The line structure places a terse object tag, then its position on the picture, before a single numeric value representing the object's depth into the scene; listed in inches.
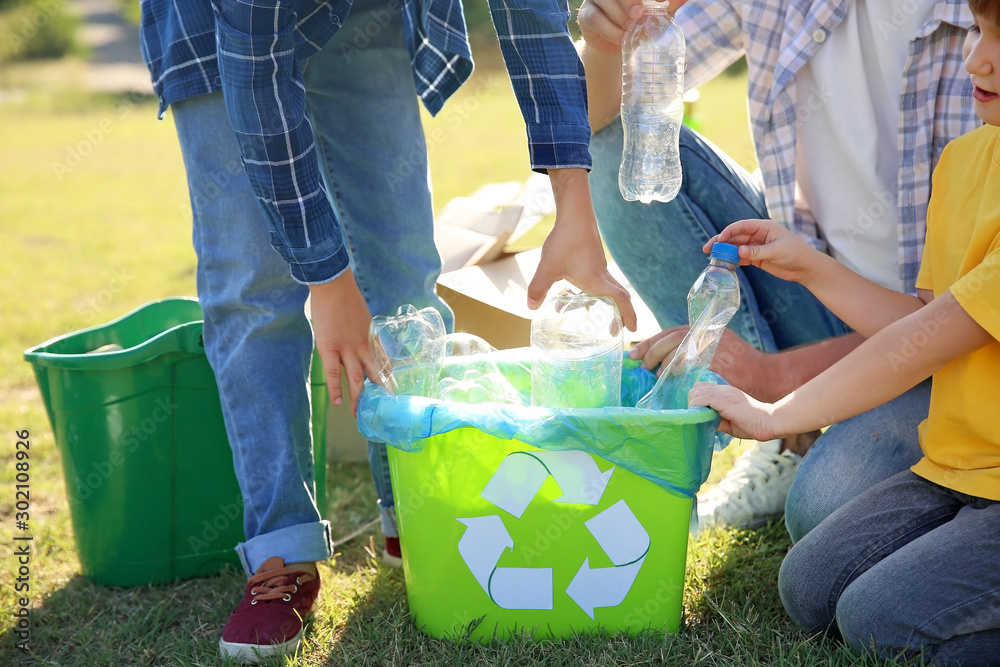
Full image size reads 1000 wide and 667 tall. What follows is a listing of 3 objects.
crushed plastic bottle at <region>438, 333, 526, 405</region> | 68.5
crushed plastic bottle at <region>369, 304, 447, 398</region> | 69.9
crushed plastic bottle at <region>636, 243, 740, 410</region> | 66.8
